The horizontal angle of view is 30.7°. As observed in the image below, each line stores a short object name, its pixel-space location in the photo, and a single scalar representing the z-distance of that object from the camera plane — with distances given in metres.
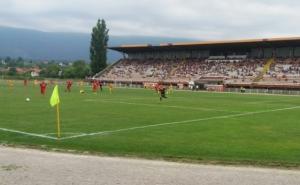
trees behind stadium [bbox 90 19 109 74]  115.19
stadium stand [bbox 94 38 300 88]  87.06
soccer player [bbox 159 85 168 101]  49.34
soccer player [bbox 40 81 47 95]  54.94
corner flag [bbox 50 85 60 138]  19.34
